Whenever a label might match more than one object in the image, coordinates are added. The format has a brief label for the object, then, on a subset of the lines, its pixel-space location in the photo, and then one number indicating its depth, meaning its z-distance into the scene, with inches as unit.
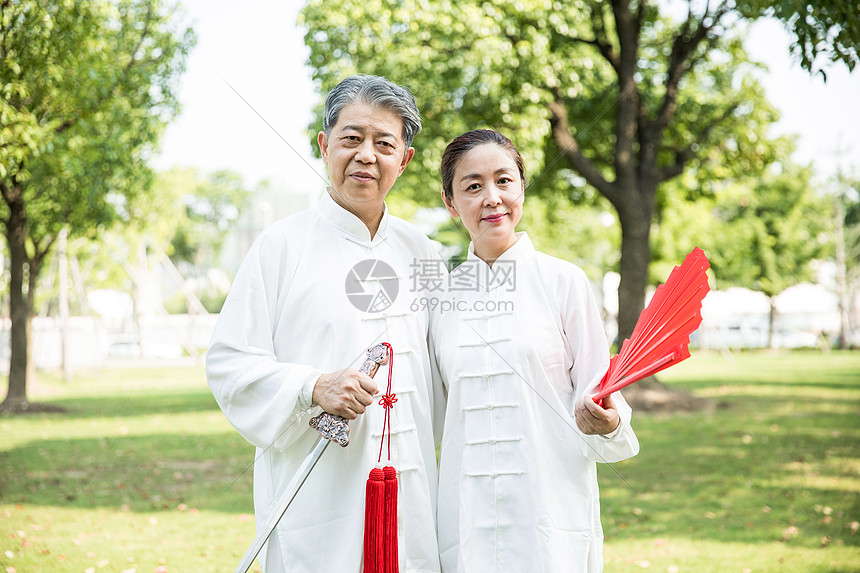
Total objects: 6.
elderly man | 85.9
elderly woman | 86.4
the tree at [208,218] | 1487.5
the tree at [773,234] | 1210.6
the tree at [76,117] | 246.2
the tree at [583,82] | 361.7
